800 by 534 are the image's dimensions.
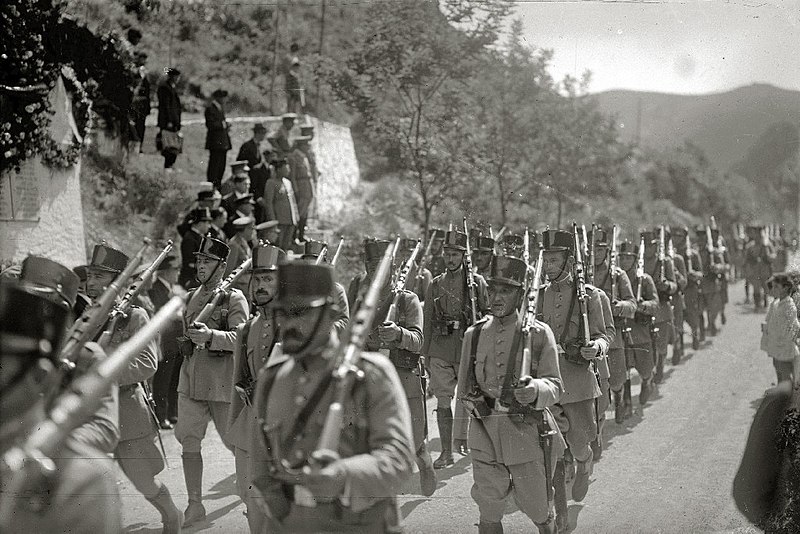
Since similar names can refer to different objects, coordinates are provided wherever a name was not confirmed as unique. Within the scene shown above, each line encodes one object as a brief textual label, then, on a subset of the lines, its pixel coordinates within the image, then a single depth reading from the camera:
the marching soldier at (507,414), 5.98
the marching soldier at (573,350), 7.67
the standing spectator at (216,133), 13.50
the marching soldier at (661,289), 12.92
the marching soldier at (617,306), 9.95
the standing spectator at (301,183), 13.54
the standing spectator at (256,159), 13.27
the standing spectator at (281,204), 12.59
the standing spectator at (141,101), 12.29
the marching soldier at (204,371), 7.32
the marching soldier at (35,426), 3.64
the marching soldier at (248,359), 6.26
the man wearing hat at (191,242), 10.78
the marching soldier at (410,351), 7.64
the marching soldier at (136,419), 6.30
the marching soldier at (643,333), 11.39
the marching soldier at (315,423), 3.88
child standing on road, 9.95
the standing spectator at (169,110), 13.44
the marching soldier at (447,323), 9.18
